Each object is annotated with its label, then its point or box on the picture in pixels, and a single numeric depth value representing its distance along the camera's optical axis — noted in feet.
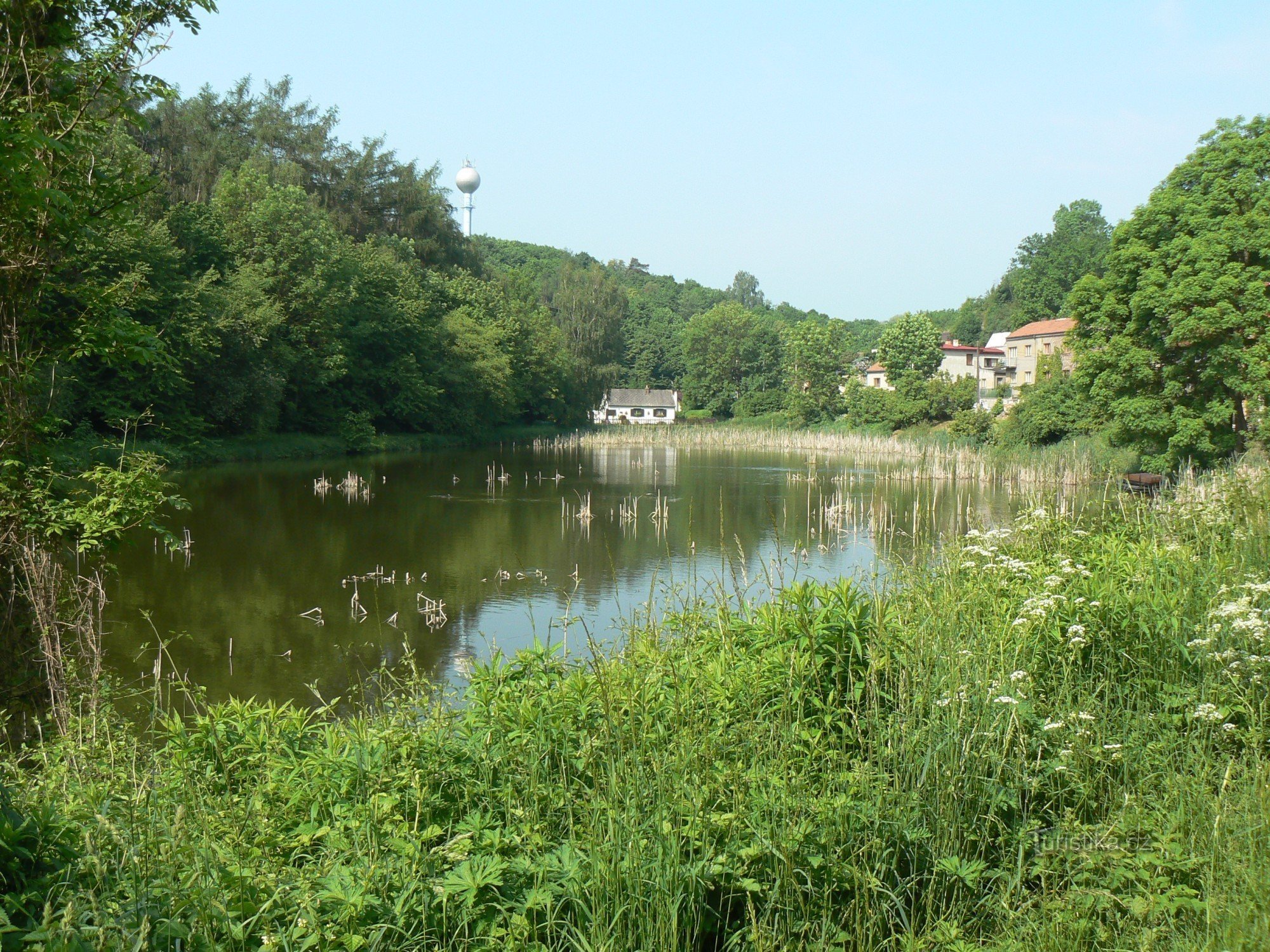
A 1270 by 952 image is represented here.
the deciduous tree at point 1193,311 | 78.74
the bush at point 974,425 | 158.20
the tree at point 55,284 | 22.12
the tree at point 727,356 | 321.93
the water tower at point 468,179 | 293.43
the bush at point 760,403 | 280.31
